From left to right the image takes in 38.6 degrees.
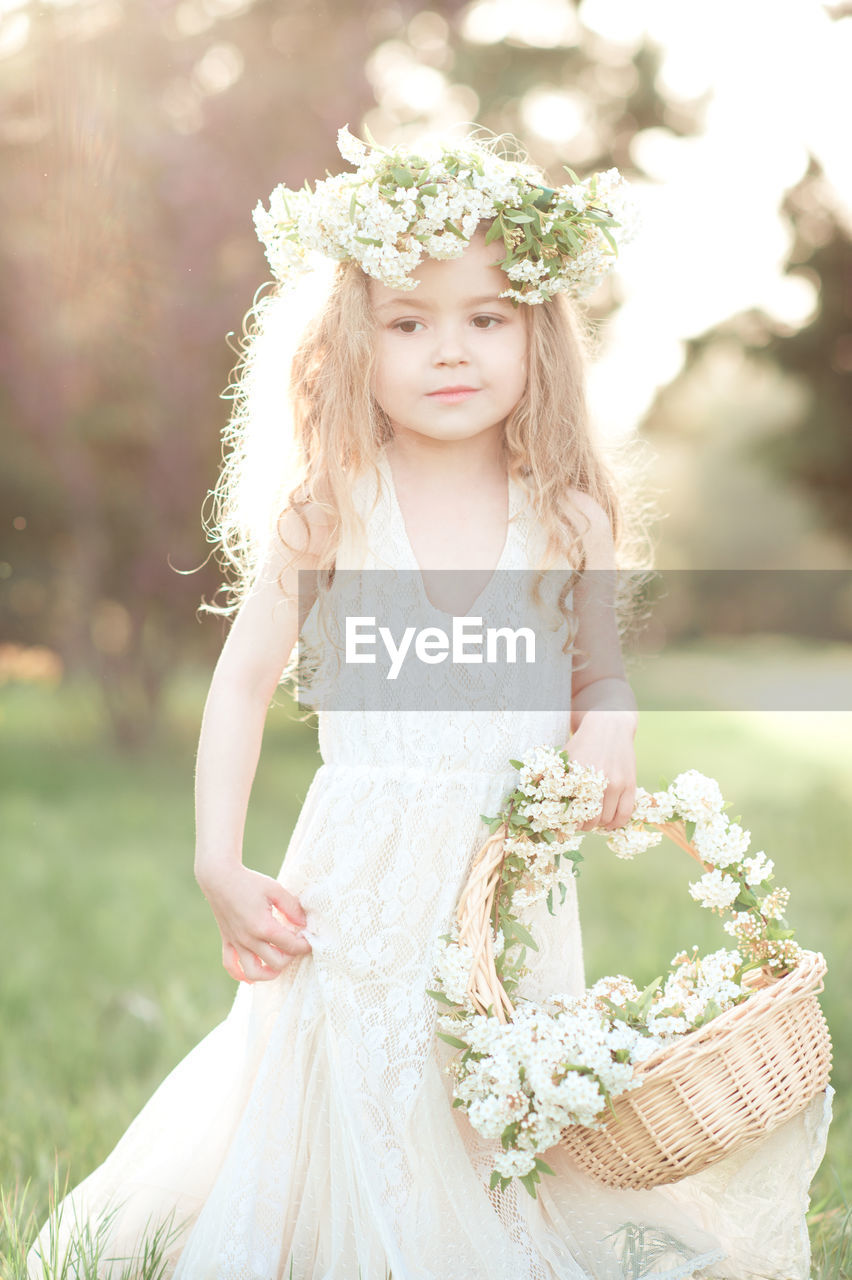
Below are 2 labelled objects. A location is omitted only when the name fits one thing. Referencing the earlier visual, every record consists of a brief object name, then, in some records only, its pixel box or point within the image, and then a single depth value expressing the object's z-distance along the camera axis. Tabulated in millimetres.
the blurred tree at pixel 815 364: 9734
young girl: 1993
